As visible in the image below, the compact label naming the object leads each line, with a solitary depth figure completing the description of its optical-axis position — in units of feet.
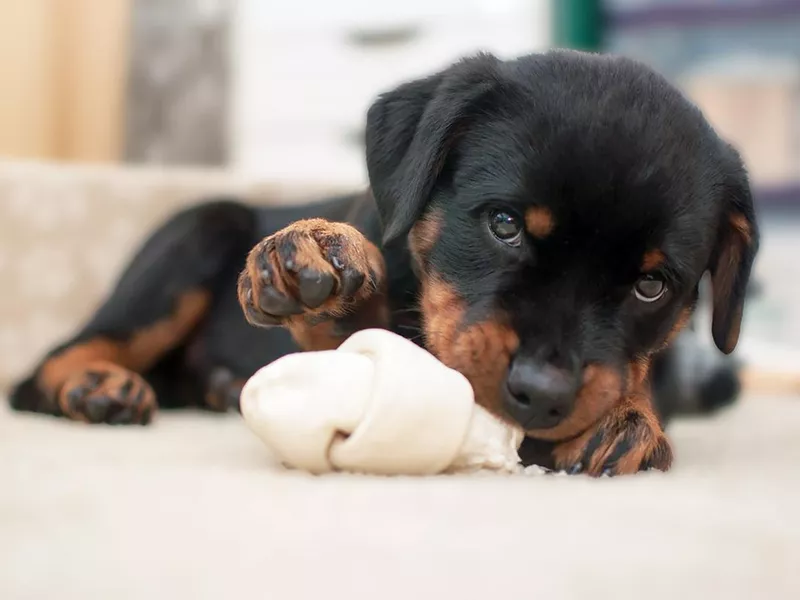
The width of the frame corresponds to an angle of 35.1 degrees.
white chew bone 1.38
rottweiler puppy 1.49
